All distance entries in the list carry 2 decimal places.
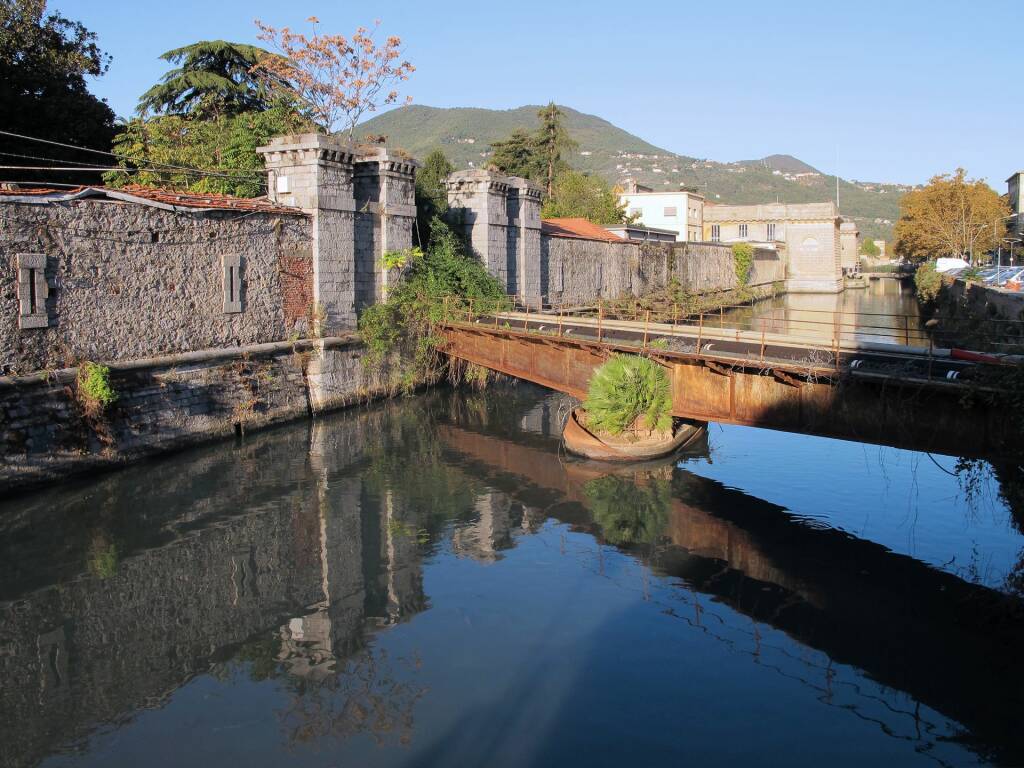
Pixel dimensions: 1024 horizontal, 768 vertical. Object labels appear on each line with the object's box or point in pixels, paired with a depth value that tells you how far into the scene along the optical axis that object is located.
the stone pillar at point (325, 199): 21.61
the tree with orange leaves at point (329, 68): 34.69
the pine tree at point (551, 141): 64.88
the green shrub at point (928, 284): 47.91
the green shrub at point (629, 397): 16.00
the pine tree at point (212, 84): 40.56
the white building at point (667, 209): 70.94
